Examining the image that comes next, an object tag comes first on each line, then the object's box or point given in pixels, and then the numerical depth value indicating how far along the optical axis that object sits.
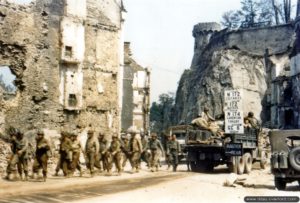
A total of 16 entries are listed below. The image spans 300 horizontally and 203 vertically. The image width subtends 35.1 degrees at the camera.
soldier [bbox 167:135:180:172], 20.66
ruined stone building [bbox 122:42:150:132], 46.22
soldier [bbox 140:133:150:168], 22.61
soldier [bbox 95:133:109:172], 18.61
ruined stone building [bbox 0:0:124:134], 22.73
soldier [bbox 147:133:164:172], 21.08
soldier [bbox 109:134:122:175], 19.08
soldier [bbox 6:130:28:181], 15.69
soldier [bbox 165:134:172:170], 21.52
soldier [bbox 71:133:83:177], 17.09
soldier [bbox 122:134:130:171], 20.69
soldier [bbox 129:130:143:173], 20.16
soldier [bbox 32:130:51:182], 15.70
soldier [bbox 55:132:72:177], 16.81
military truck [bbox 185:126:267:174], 17.73
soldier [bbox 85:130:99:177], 17.86
